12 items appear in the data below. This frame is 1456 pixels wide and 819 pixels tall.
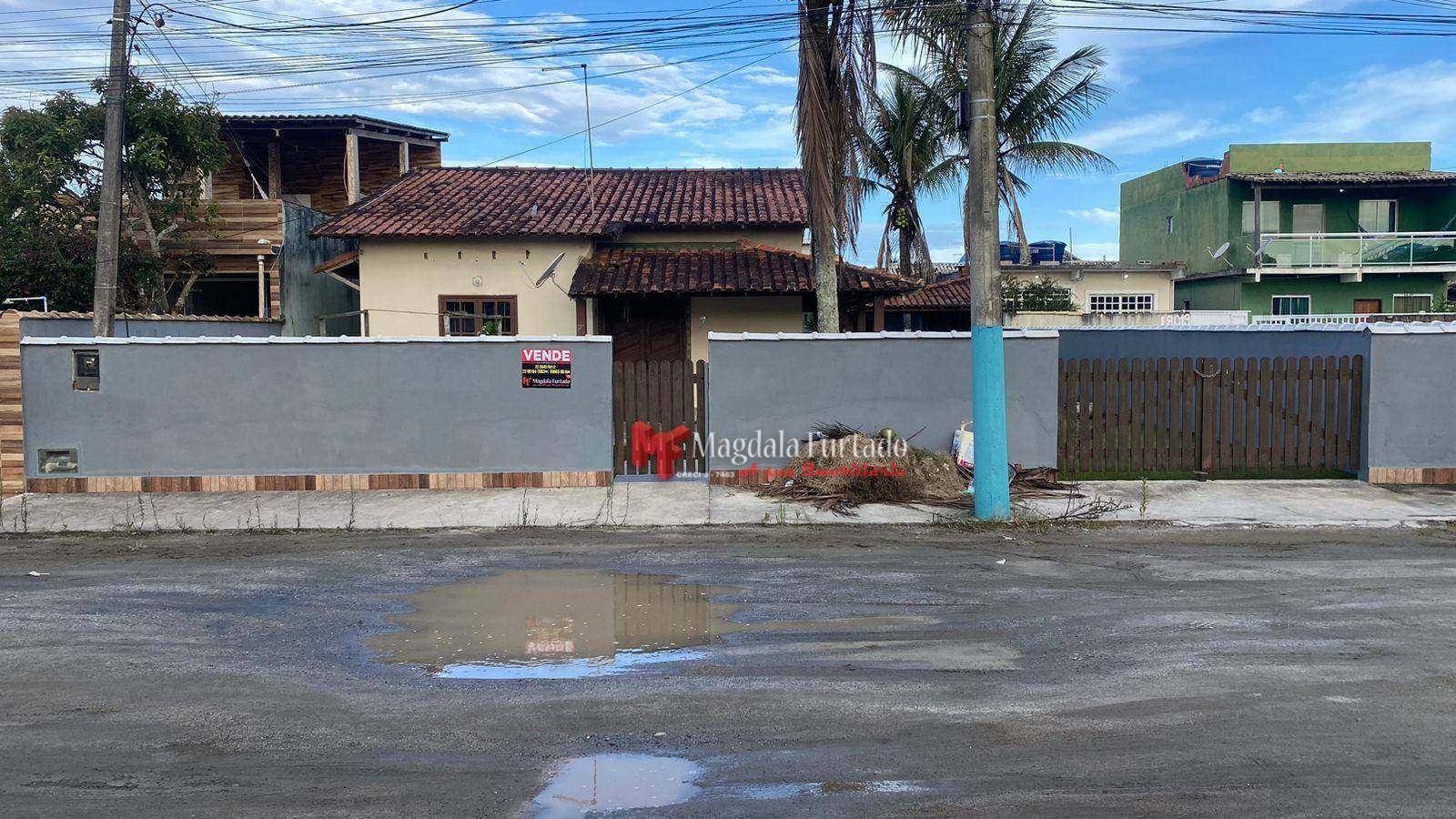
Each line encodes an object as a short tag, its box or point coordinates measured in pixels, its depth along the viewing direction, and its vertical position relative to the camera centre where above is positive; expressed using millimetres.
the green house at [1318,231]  30188 +5075
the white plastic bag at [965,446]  13000 -551
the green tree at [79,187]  20359 +4547
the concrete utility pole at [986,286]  11594 +1295
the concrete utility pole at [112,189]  14812 +3142
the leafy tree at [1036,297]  28062 +2818
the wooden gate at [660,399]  13969 +73
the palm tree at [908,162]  30094 +7101
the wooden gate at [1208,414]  13797 -190
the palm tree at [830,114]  15633 +4385
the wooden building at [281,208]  23250 +4497
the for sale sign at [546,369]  13664 +476
